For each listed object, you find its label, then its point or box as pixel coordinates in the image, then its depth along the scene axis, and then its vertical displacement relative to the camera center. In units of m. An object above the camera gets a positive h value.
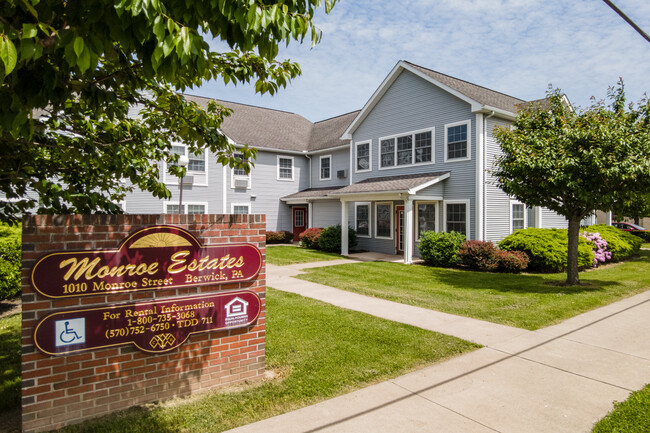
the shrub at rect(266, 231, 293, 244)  23.65 -0.88
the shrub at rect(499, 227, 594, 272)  13.53 -0.91
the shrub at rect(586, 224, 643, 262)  16.66 -0.81
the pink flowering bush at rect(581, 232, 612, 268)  15.46 -0.96
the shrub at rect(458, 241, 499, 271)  13.80 -1.16
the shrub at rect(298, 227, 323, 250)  20.83 -0.76
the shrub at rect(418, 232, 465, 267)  14.78 -0.95
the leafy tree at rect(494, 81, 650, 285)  9.88 +1.71
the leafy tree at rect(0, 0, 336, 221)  2.23 +1.16
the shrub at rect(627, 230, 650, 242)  28.02 -0.77
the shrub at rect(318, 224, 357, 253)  19.61 -0.81
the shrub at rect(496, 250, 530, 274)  13.43 -1.30
